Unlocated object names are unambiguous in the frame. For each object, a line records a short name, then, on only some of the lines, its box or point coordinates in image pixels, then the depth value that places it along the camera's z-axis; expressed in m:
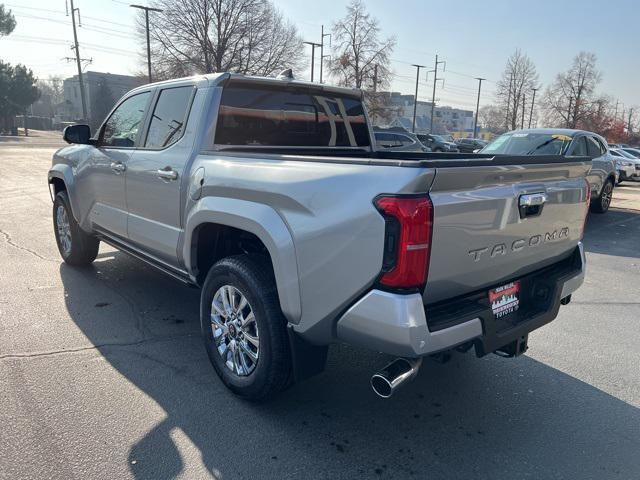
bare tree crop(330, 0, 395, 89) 43.34
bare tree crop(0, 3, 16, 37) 46.56
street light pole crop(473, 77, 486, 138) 72.12
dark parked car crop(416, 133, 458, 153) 34.12
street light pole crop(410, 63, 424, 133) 63.12
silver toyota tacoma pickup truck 2.25
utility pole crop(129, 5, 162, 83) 35.90
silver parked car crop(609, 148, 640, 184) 22.67
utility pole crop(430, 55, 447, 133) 64.25
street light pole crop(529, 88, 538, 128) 57.72
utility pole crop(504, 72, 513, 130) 55.44
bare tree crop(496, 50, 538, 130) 55.22
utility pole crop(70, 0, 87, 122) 43.34
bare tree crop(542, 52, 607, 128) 49.06
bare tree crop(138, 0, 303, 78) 38.94
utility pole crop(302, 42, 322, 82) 46.22
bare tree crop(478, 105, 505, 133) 66.19
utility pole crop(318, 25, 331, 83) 46.09
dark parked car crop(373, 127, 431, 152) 18.21
